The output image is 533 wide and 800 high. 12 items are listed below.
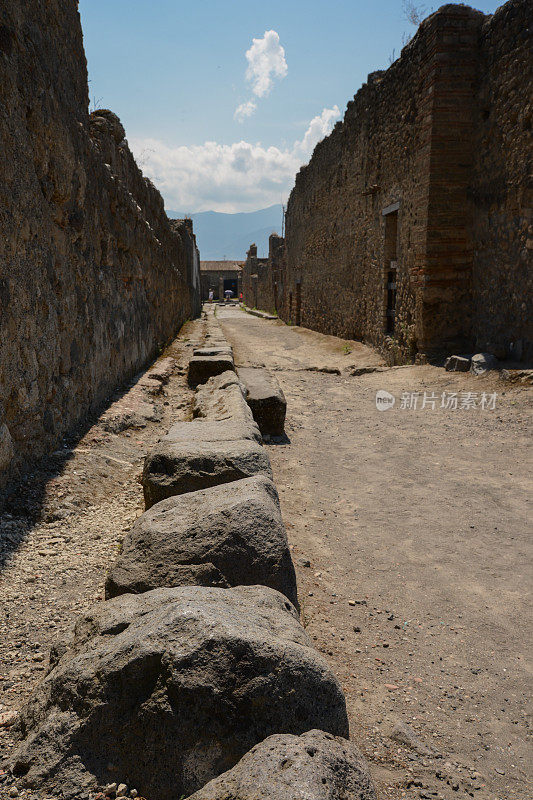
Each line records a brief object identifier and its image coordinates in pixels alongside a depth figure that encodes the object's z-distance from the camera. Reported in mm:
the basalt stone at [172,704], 1149
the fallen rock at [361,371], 8422
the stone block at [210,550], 1777
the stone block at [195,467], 2539
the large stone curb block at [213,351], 7011
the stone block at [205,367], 6328
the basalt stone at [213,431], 2961
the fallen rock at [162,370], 6352
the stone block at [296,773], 996
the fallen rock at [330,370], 8695
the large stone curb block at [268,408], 4914
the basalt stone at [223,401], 3653
